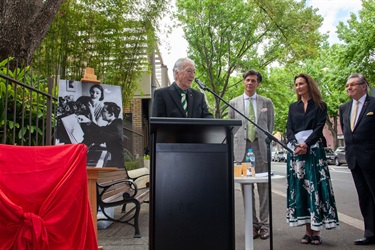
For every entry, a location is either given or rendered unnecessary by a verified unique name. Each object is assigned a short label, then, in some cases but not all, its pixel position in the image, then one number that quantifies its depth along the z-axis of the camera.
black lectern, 2.20
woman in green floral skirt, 3.95
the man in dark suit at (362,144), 4.12
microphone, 3.12
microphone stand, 3.10
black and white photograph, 3.89
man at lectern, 3.12
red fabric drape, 2.36
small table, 3.35
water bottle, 3.65
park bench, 4.64
